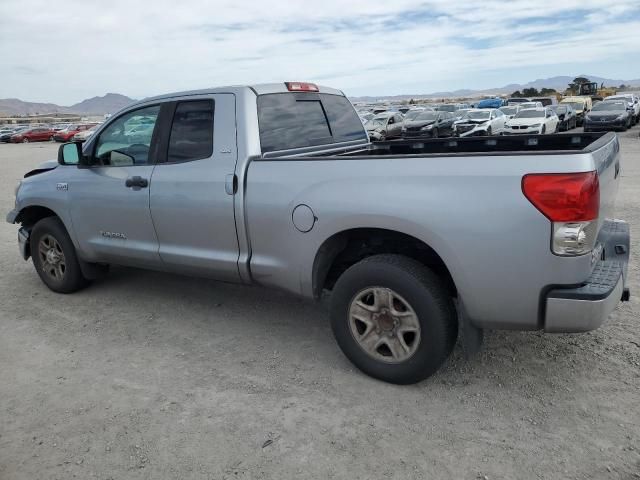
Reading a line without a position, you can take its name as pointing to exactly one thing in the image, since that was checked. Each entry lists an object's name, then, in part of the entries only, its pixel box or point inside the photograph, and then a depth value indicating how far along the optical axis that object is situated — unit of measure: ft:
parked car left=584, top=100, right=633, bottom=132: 84.33
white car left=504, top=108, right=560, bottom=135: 75.15
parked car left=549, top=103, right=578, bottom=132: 93.45
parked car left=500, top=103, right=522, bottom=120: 100.27
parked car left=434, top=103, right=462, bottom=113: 118.05
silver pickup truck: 9.05
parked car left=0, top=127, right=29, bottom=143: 145.80
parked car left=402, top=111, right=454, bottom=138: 81.82
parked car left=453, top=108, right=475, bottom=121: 86.48
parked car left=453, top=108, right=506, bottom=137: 76.58
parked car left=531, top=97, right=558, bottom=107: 127.58
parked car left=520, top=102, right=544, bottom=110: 102.79
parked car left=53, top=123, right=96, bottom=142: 132.07
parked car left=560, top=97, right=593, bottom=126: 108.58
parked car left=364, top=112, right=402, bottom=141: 85.56
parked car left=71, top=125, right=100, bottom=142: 117.65
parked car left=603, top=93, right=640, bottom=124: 102.15
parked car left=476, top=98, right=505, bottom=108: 154.51
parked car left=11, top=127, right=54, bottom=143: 142.72
